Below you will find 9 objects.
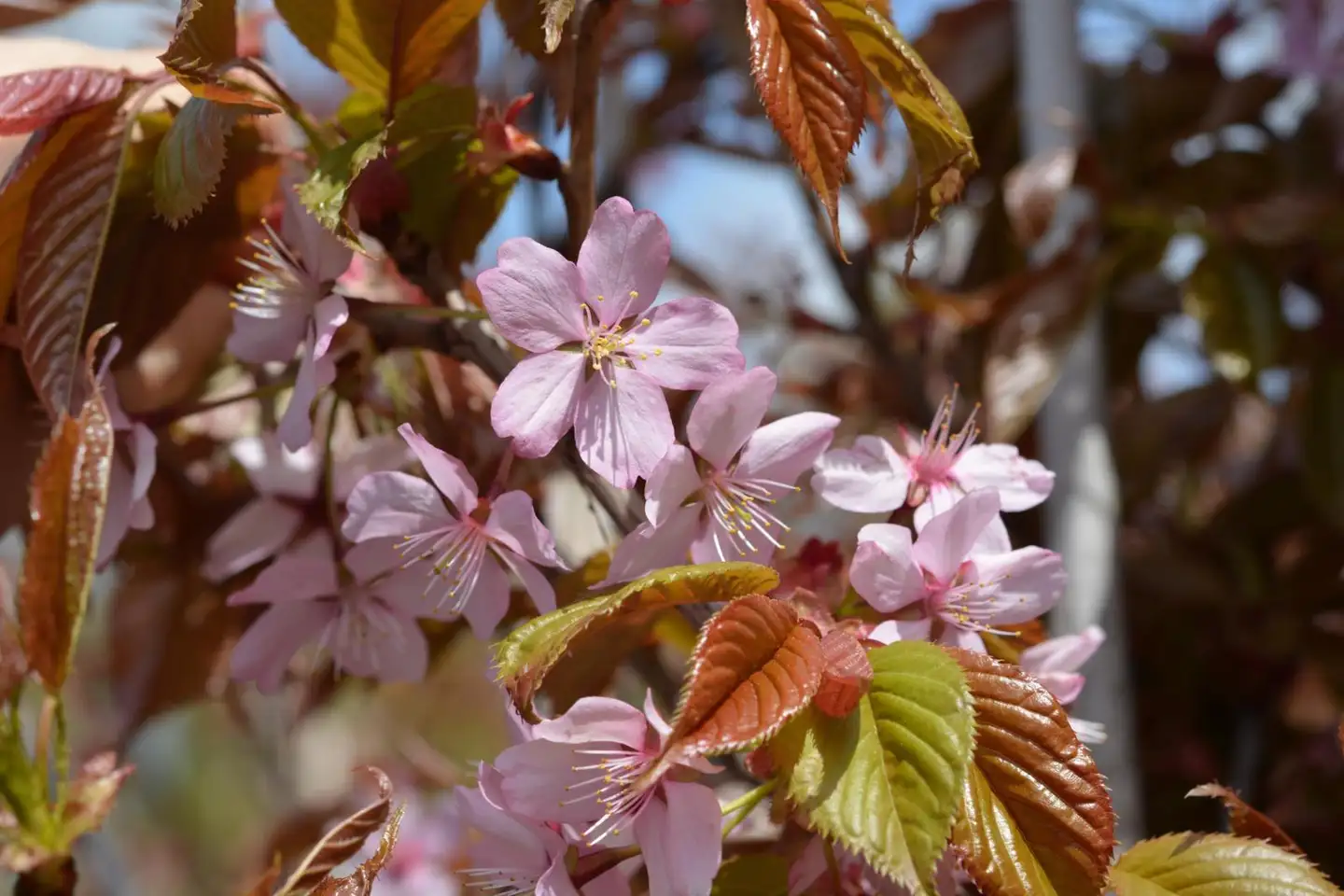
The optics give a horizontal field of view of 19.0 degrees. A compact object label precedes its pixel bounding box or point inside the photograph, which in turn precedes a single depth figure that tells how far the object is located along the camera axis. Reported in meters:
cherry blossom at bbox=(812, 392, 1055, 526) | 0.56
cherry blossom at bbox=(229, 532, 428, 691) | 0.57
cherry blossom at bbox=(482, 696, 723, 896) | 0.53
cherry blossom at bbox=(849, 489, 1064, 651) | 0.55
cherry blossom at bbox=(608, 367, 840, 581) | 0.54
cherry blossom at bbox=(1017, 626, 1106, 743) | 0.57
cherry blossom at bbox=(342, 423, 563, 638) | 0.55
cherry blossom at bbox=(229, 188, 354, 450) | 0.56
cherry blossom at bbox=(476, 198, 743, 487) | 0.54
